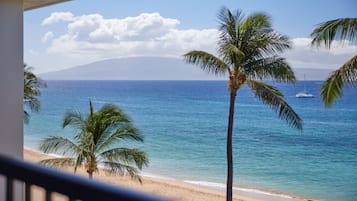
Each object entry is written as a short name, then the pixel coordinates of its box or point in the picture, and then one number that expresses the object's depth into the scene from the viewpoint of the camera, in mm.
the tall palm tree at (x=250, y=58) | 10172
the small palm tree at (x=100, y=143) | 10344
